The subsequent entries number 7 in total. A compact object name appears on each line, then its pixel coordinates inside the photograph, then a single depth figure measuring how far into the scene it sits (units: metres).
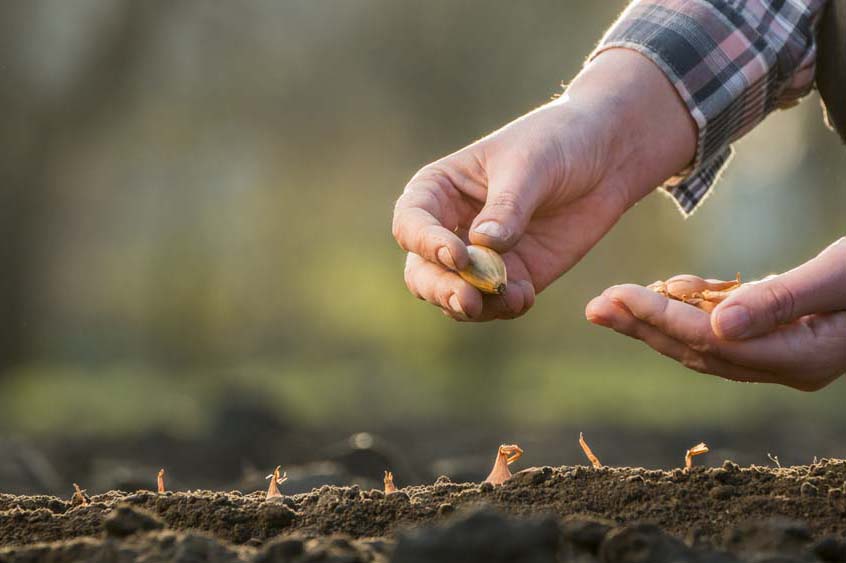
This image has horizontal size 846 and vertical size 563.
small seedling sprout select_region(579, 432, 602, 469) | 4.09
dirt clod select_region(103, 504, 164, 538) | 2.95
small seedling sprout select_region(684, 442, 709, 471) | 4.03
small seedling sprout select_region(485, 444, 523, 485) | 4.24
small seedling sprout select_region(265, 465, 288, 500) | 4.29
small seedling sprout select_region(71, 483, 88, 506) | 4.12
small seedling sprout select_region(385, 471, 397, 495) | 4.14
